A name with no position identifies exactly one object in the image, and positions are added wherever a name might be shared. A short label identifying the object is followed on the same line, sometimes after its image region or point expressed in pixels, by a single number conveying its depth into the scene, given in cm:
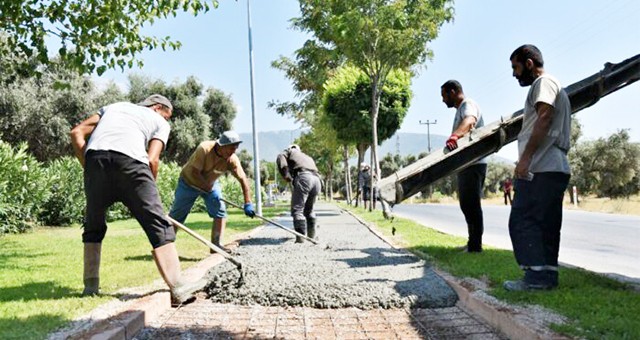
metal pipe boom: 548
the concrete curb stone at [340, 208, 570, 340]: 301
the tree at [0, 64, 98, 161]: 2673
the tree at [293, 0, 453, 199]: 1333
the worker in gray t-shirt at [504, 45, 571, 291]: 405
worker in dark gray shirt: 821
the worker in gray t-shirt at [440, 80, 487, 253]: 612
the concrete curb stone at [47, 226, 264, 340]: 304
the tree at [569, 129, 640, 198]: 4245
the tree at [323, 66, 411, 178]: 1809
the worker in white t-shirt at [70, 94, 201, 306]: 397
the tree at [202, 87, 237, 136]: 4072
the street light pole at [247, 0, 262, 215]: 1738
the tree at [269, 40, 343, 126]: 1695
